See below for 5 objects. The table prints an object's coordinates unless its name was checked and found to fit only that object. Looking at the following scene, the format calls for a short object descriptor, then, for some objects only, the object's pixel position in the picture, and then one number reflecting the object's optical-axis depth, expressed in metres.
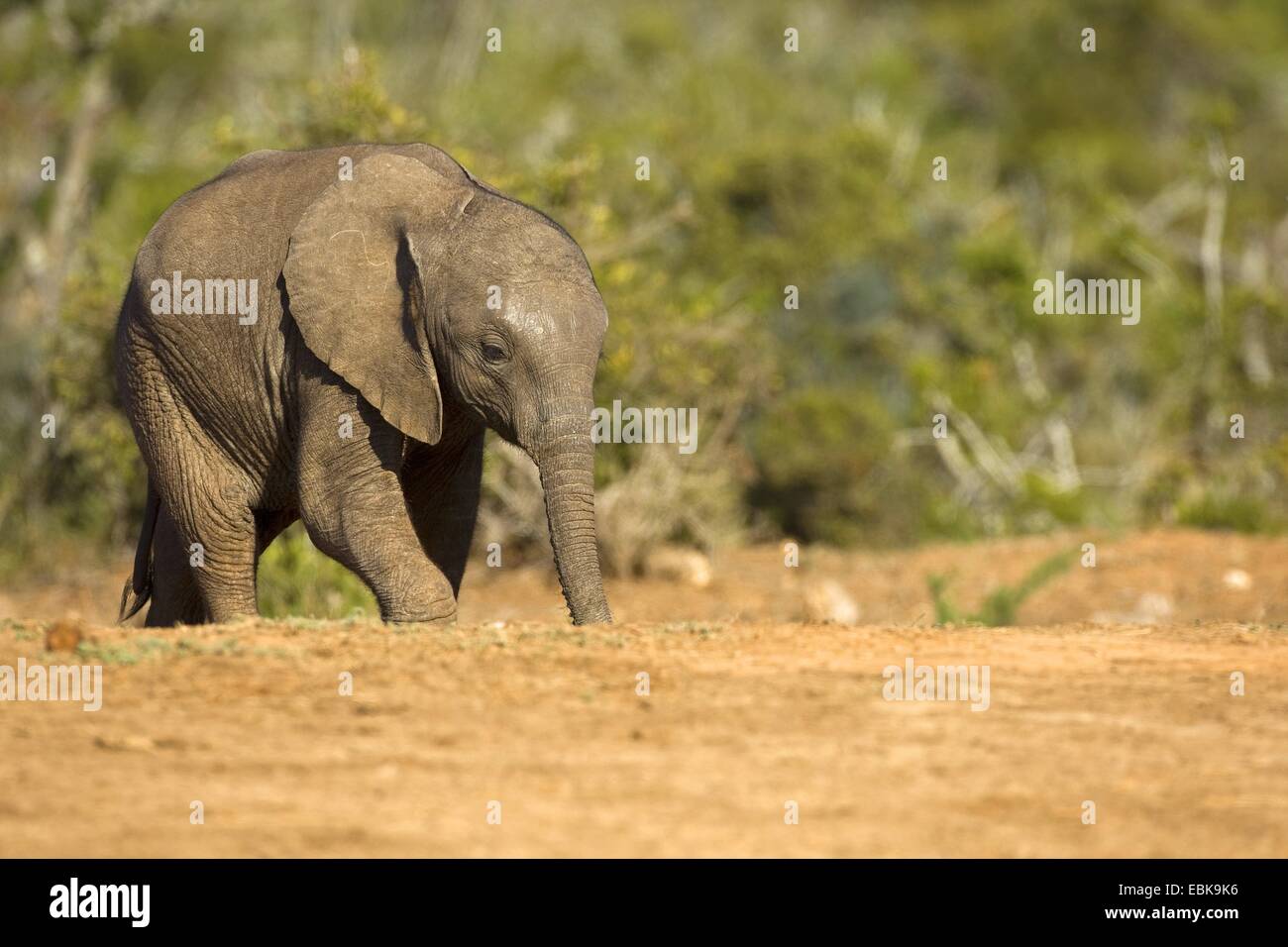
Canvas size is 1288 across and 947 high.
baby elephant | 8.81
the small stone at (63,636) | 8.10
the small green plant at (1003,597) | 13.08
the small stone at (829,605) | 14.60
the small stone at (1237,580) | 14.96
